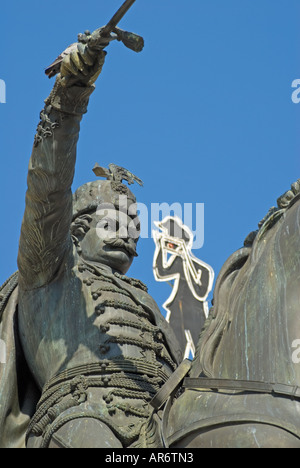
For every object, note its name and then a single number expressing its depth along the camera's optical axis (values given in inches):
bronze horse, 601.0
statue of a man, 706.2
